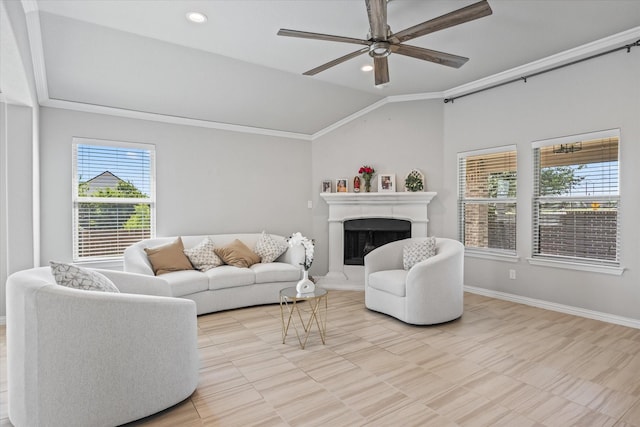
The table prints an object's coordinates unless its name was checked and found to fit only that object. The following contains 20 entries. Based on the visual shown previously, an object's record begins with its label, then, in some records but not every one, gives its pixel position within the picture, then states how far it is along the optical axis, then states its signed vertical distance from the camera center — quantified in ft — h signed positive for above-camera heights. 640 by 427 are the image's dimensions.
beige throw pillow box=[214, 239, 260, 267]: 15.37 -1.88
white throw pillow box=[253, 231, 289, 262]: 16.35 -1.70
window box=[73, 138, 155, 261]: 14.34 +0.67
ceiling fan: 7.87 +4.36
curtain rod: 11.63 +5.39
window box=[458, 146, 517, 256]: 15.40 +0.46
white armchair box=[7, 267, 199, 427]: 5.98 -2.53
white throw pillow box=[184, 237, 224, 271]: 14.73 -1.86
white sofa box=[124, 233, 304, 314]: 13.07 -2.66
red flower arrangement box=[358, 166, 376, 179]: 18.30 +2.05
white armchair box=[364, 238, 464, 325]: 12.09 -2.78
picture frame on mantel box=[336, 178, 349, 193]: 19.12 +1.36
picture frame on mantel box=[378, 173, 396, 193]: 17.99 +1.42
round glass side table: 10.59 -3.91
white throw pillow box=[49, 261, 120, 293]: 6.75 -1.26
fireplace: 17.52 -0.15
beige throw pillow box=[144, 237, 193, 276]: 13.82 -1.83
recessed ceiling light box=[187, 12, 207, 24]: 10.06 +5.59
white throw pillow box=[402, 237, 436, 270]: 13.75 -1.59
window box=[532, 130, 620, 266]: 12.46 +0.41
